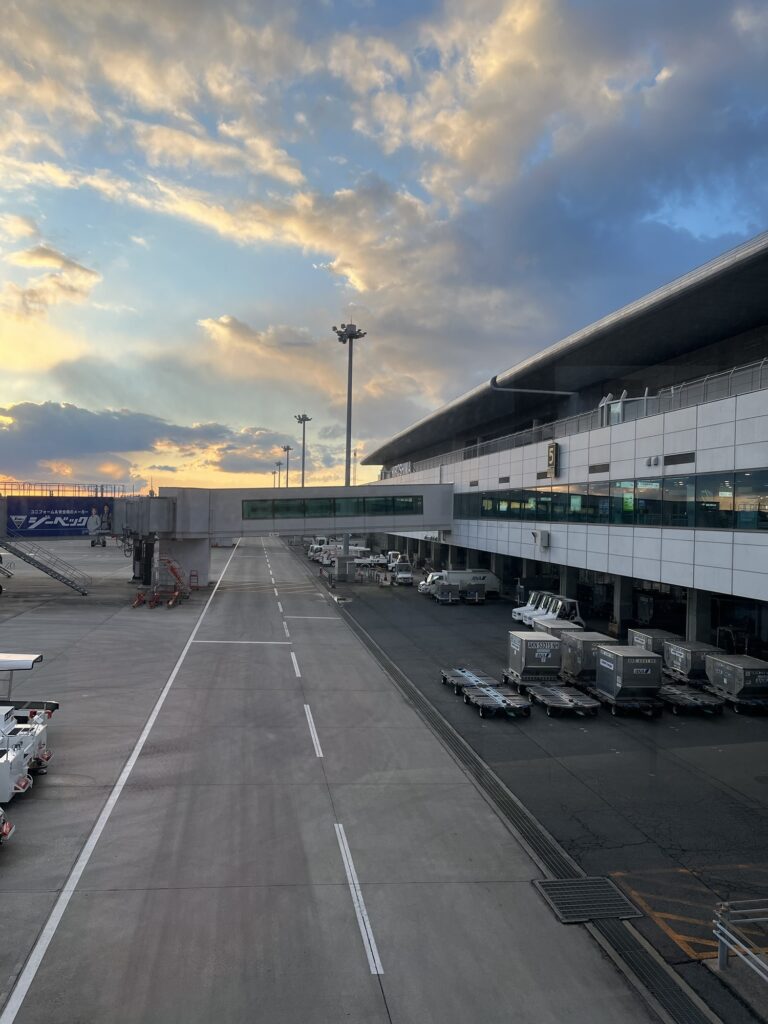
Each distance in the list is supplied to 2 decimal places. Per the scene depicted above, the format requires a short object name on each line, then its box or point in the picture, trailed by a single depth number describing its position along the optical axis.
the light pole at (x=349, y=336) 57.50
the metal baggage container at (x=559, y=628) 26.33
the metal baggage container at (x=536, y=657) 23.34
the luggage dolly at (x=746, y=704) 21.72
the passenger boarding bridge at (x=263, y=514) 47.69
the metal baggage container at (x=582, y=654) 23.84
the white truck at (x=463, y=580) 47.88
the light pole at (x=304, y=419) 106.06
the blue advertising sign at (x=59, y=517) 44.34
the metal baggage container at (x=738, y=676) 21.92
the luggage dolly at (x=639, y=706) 21.02
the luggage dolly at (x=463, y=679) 22.84
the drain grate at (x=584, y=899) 10.04
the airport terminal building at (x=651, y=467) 24.48
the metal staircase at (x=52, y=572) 44.22
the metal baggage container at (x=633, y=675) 21.34
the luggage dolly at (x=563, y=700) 20.69
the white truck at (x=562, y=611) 35.88
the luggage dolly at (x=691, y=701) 21.42
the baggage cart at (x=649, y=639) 26.81
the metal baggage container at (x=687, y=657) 24.42
